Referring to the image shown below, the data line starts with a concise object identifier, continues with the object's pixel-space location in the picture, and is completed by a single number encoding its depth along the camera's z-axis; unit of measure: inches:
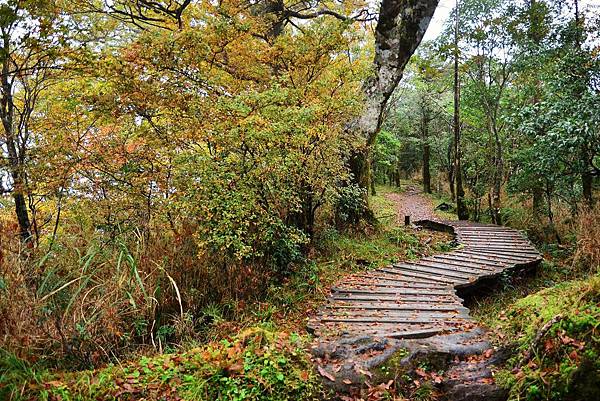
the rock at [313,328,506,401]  136.9
